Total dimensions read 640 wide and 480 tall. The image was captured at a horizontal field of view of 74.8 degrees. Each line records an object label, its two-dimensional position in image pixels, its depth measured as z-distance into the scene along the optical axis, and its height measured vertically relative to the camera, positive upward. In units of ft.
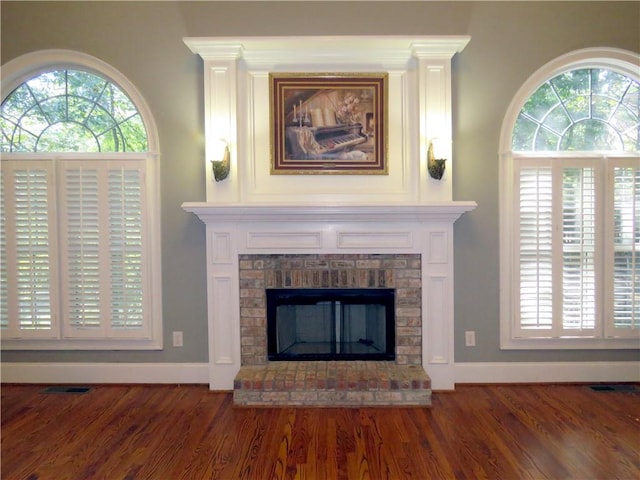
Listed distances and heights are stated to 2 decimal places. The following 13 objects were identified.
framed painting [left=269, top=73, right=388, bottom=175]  10.82 +2.86
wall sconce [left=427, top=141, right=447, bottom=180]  10.28 +1.72
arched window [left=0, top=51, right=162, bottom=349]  10.96 -0.05
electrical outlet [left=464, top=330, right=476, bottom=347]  11.09 -2.76
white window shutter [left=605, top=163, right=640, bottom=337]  10.92 -0.48
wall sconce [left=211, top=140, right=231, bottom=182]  10.30 +1.73
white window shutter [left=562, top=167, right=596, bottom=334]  10.87 -0.39
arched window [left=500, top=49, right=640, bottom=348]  10.85 -0.16
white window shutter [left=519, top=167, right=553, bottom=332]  10.84 -0.33
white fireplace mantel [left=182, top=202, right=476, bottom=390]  10.65 -0.40
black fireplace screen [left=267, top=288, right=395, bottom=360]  11.08 -2.41
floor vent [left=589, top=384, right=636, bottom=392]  10.68 -4.00
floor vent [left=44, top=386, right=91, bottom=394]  10.85 -3.99
